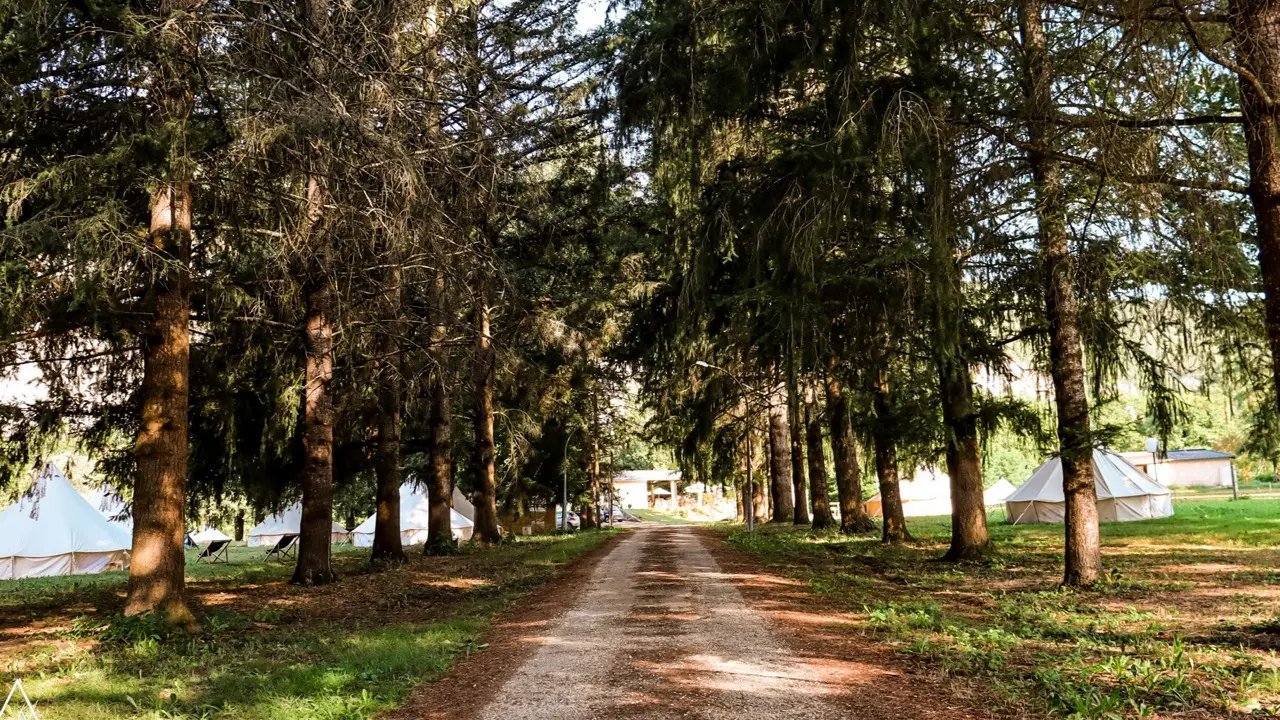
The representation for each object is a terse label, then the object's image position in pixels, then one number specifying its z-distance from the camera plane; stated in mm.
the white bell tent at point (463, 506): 36334
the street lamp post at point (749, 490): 25283
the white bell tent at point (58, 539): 24141
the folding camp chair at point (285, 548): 25484
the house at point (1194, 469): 59875
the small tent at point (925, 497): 56656
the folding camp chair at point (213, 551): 25375
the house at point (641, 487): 104625
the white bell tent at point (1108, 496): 26656
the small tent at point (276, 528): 31859
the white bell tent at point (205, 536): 41100
